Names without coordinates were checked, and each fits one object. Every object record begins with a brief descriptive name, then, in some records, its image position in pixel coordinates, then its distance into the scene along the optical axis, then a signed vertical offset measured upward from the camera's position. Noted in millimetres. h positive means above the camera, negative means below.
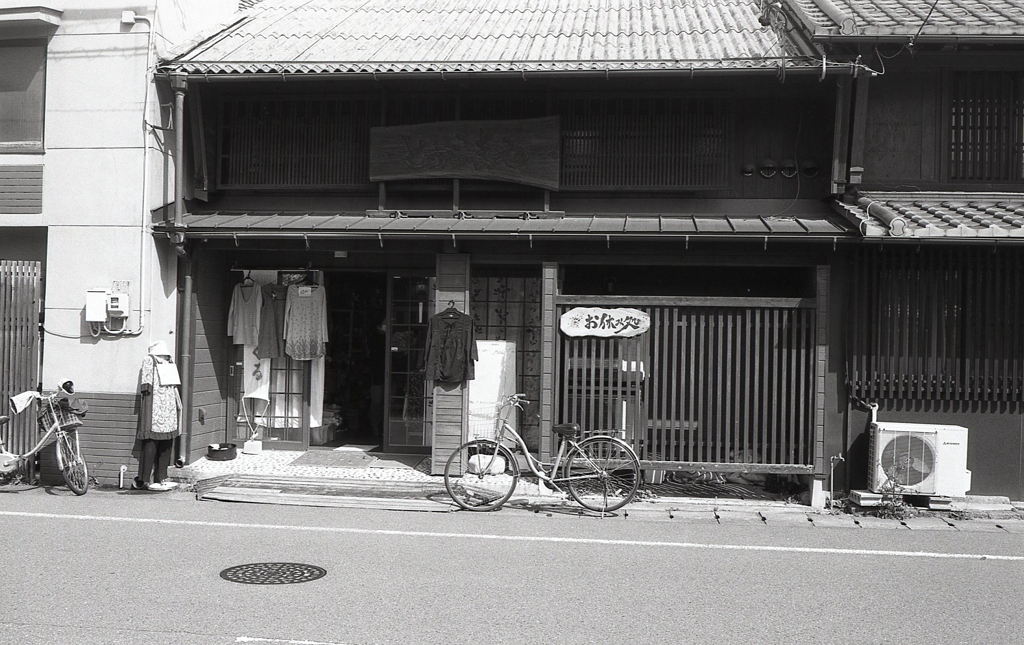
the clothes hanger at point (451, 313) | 12133 +475
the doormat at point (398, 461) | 12750 -1571
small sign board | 11578 +377
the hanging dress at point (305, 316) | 13414 +445
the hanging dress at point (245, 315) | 13406 +438
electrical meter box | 11766 +476
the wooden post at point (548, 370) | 11664 -230
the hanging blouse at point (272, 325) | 13414 +299
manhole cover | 7095 -1780
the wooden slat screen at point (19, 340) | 12117 +6
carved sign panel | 12062 +2591
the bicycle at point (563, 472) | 10523 -1395
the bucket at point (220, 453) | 12688 -1472
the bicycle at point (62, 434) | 11164 -1122
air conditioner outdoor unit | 10789 -1178
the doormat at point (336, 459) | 12734 -1563
